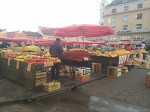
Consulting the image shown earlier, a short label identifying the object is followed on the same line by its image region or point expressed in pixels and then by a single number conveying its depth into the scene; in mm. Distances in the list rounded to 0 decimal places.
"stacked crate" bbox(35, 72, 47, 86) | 4867
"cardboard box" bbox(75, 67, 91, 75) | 6187
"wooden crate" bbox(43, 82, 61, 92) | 4787
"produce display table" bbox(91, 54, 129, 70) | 7987
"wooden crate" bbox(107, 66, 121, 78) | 7550
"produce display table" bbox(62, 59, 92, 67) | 7263
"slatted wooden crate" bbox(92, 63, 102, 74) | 7844
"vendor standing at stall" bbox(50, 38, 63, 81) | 5905
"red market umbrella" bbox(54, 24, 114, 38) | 6722
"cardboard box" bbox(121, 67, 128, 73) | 8657
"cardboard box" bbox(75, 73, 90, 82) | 6129
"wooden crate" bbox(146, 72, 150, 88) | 5982
